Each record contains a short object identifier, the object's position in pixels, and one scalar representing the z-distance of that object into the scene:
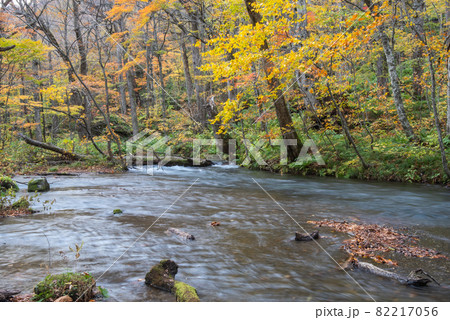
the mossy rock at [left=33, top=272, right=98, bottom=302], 2.88
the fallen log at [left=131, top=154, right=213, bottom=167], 16.05
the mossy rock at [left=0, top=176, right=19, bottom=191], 8.63
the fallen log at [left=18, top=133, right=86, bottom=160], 13.35
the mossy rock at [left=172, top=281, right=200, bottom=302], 2.97
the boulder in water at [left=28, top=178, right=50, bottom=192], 9.13
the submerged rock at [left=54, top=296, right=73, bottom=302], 2.77
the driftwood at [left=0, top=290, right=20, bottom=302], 2.88
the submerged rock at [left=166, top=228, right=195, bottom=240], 5.06
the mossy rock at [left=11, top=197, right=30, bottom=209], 6.69
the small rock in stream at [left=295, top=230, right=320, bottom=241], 4.90
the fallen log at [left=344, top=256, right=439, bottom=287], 3.38
